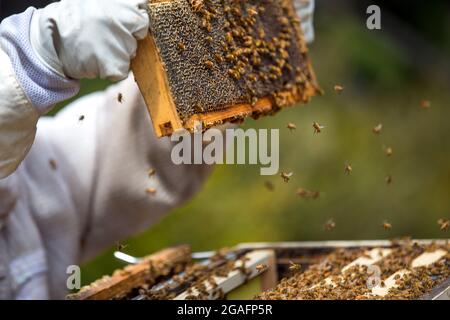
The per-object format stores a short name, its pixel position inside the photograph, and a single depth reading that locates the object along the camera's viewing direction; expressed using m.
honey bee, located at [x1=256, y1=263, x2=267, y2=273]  2.46
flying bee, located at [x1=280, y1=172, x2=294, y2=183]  2.52
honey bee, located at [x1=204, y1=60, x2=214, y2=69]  2.40
